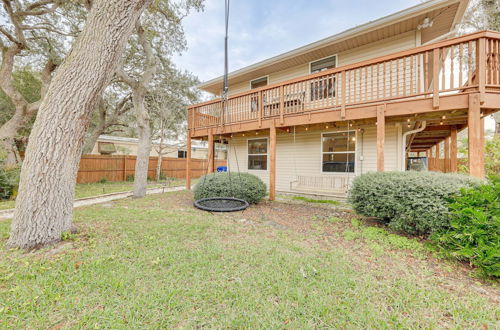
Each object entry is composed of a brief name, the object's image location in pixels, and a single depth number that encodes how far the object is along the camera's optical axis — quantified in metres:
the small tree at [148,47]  7.44
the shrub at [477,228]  2.28
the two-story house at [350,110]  4.20
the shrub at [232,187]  5.92
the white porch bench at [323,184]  6.78
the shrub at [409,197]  3.21
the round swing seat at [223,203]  4.86
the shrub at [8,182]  6.74
